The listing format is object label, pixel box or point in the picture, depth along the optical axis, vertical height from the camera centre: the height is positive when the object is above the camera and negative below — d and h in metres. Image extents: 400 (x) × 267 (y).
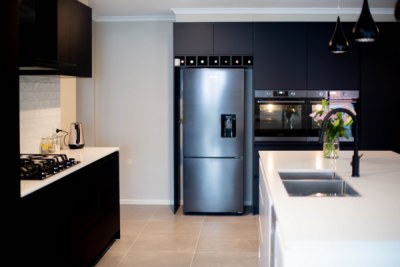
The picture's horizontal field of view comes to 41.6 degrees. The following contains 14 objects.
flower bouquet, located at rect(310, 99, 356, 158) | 4.04 -0.05
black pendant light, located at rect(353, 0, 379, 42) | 3.43 +0.62
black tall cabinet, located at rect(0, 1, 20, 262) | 2.55 +0.03
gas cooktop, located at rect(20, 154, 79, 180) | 3.36 -0.29
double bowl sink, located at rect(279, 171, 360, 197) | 3.31 -0.40
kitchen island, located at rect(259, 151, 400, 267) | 1.83 -0.39
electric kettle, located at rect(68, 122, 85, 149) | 4.95 -0.13
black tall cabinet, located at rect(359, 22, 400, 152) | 6.09 +0.34
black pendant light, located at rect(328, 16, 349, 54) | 4.23 +0.65
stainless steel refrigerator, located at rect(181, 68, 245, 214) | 6.12 -0.20
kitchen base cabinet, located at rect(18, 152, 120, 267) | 3.06 -0.67
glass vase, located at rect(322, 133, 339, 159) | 4.12 -0.18
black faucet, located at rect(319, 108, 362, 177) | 3.21 -0.10
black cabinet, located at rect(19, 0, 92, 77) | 3.67 +0.66
